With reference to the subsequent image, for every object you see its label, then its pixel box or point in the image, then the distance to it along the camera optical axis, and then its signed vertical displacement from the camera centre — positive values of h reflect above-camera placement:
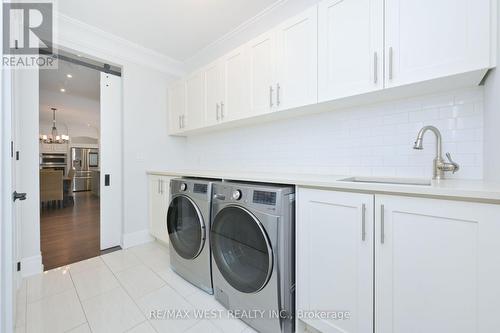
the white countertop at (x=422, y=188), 0.76 -0.10
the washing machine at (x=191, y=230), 1.66 -0.58
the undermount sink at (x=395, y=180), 1.30 -0.11
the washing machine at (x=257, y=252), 1.22 -0.57
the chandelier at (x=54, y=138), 7.50 +1.01
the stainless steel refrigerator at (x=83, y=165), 8.08 -0.04
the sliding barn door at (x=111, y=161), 2.55 +0.04
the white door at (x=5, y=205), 0.86 -0.17
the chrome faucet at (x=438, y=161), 1.20 +0.02
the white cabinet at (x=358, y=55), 1.02 +0.69
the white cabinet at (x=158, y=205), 2.45 -0.51
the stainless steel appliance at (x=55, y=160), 8.25 +0.17
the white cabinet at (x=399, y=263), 0.78 -0.44
